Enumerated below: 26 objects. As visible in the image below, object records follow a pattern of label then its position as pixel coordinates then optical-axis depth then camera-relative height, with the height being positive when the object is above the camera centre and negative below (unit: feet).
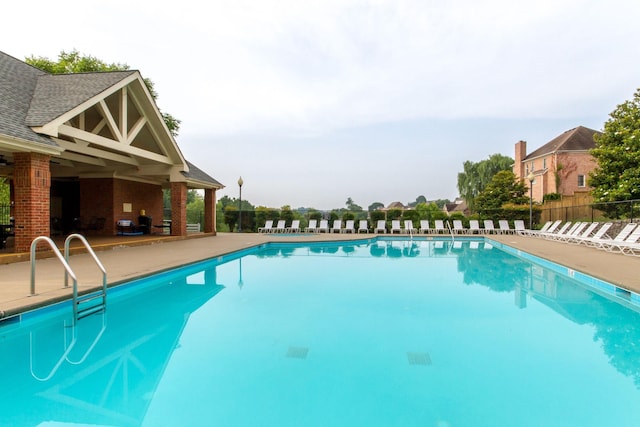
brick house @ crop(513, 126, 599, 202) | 101.45 +14.54
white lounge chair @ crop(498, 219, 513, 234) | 65.57 -1.92
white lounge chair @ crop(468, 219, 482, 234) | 66.74 -1.92
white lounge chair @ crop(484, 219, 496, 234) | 66.08 -1.92
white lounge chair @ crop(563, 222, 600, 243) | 43.75 -2.43
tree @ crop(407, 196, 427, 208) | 316.97 +15.40
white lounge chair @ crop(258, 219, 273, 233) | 67.76 -2.10
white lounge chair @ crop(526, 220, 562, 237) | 54.19 -2.25
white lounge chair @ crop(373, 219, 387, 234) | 67.19 -2.03
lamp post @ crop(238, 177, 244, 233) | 67.41 -0.66
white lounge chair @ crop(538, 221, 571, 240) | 50.34 -2.57
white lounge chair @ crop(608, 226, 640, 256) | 32.68 -2.67
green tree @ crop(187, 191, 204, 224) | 78.04 +0.07
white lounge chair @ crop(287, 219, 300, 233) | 67.67 -1.96
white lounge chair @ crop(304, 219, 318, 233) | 68.69 -2.01
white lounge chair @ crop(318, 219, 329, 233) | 69.00 -1.86
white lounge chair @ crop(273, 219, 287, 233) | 67.43 -1.94
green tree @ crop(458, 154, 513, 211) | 128.16 +14.55
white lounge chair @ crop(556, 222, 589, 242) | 46.33 -2.21
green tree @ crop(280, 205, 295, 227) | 69.98 +0.54
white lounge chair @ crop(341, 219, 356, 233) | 68.95 -2.05
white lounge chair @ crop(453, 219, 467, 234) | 66.59 -2.08
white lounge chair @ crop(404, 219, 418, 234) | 65.48 -2.04
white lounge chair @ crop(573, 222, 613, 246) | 38.88 -2.61
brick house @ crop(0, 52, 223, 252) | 25.70 +6.24
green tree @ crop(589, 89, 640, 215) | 51.72 +8.70
